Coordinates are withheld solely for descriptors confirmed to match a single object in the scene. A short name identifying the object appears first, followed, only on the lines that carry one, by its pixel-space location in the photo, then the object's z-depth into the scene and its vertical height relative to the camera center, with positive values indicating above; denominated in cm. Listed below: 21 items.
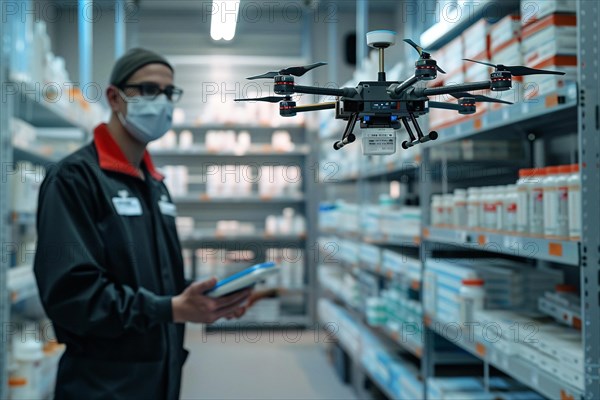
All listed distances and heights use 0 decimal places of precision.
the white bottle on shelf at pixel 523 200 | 202 +3
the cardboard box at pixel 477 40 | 242 +67
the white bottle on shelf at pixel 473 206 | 246 +1
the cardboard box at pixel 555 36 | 190 +53
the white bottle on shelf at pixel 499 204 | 223 +2
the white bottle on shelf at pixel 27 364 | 303 -75
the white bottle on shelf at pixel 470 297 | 250 -35
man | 168 -15
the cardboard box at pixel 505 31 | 220 +64
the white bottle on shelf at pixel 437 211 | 290 -1
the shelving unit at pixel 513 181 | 164 +6
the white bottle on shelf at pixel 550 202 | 182 +2
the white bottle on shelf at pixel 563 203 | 177 +2
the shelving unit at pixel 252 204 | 704 +7
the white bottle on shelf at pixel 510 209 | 212 +0
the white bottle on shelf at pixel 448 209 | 277 +0
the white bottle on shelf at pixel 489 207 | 231 +1
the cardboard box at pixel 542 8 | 193 +64
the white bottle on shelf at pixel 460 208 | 264 +0
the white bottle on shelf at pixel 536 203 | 193 +2
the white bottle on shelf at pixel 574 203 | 169 +2
